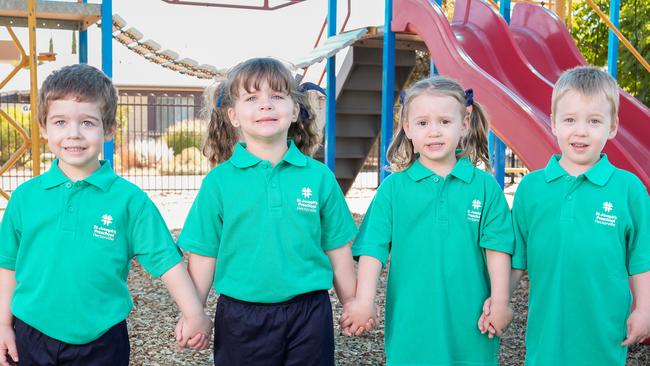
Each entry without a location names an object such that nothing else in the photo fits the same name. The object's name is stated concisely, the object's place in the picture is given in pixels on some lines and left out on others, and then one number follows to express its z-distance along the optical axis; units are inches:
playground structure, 193.6
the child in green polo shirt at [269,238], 94.0
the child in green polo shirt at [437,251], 96.9
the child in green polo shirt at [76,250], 89.8
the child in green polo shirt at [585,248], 95.1
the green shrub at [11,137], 768.3
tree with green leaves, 394.6
